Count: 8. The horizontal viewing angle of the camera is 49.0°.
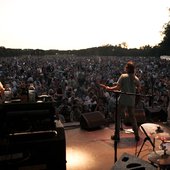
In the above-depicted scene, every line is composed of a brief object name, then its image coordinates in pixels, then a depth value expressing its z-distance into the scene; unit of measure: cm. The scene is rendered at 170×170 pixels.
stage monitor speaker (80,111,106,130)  397
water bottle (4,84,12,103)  251
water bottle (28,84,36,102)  237
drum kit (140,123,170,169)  205
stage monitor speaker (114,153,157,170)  205
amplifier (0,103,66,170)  213
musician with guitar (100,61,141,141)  324
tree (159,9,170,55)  2255
